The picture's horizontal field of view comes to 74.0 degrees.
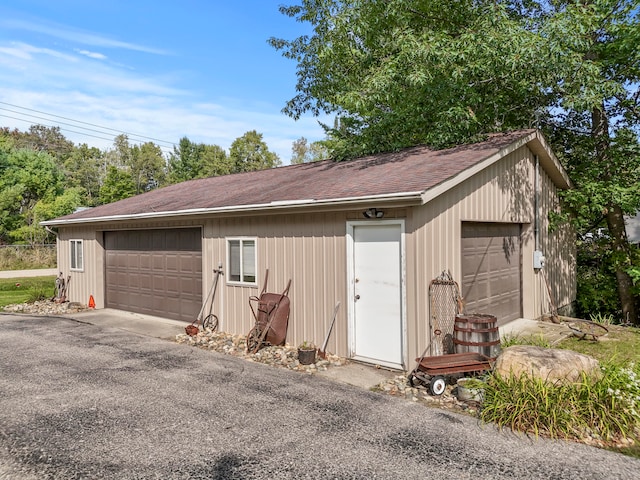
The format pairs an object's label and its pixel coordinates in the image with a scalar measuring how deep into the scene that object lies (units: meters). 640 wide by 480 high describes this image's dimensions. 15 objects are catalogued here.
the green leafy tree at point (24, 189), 30.52
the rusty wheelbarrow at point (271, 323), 7.36
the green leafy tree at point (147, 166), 50.09
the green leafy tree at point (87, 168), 51.75
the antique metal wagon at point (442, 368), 5.20
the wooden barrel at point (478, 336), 5.72
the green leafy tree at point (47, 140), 59.47
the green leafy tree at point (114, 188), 33.84
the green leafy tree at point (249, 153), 36.66
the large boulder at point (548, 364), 4.61
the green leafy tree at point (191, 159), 41.32
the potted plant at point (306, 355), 6.48
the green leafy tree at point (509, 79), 8.19
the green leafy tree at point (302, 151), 45.62
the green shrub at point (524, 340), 6.42
